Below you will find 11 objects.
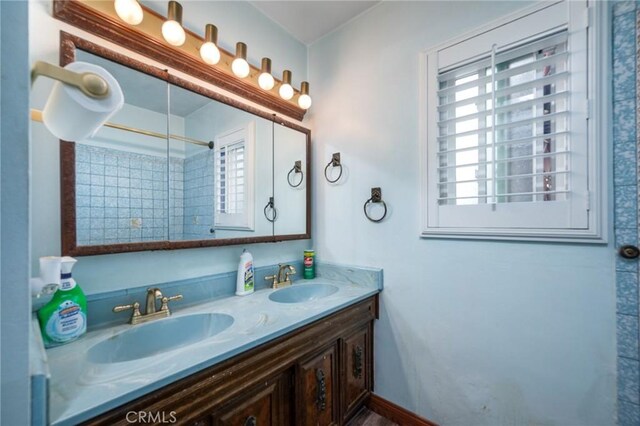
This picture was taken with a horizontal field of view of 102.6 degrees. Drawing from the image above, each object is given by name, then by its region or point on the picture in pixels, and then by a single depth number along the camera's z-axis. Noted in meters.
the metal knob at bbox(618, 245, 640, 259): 0.91
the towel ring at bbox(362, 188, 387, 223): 1.52
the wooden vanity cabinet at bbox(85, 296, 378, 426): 0.71
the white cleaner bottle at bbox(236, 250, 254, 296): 1.39
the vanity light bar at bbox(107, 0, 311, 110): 1.13
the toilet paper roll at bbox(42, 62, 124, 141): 0.50
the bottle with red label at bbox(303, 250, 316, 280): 1.78
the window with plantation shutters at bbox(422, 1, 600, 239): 1.00
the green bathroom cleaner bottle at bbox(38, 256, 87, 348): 0.82
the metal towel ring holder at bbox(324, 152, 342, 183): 1.73
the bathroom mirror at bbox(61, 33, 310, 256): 0.96
